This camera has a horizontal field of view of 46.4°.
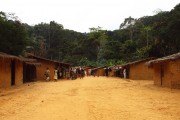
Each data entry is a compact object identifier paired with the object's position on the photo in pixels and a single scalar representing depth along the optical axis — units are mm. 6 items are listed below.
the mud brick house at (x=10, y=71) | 15434
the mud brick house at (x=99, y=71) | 44764
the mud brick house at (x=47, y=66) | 26809
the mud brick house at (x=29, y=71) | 21788
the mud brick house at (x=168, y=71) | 14949
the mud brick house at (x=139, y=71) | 27898
